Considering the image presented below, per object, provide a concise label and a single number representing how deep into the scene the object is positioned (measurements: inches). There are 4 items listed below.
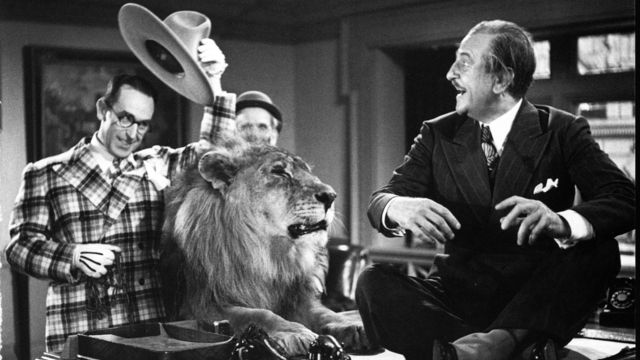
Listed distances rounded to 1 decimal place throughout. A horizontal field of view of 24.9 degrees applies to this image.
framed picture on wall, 168.3
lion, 158.2
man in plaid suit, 161.6
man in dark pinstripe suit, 140.3
